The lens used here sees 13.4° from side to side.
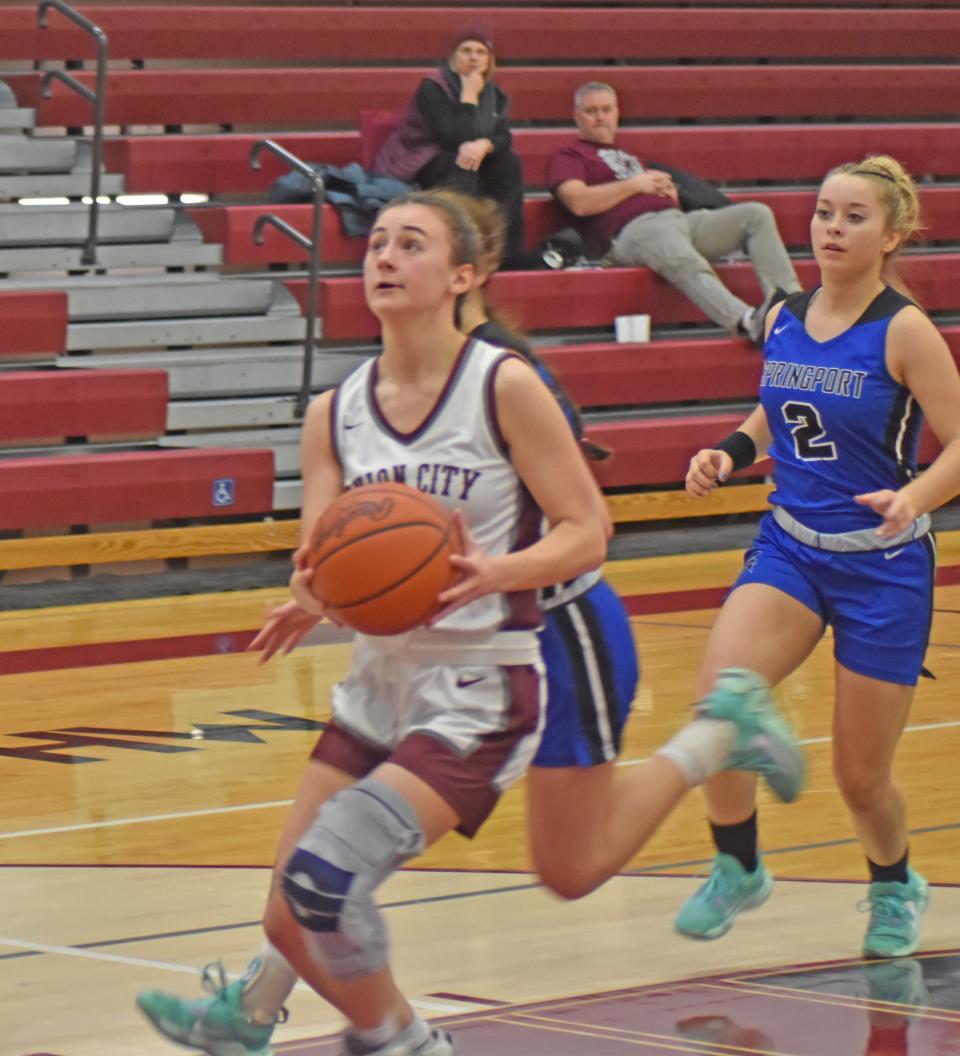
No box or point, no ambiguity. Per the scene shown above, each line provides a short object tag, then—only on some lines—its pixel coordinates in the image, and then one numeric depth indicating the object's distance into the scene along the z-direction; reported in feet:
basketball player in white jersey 18.73
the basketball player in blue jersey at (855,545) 24.54
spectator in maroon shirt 67.33
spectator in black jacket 63.75
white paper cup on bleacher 67.94
